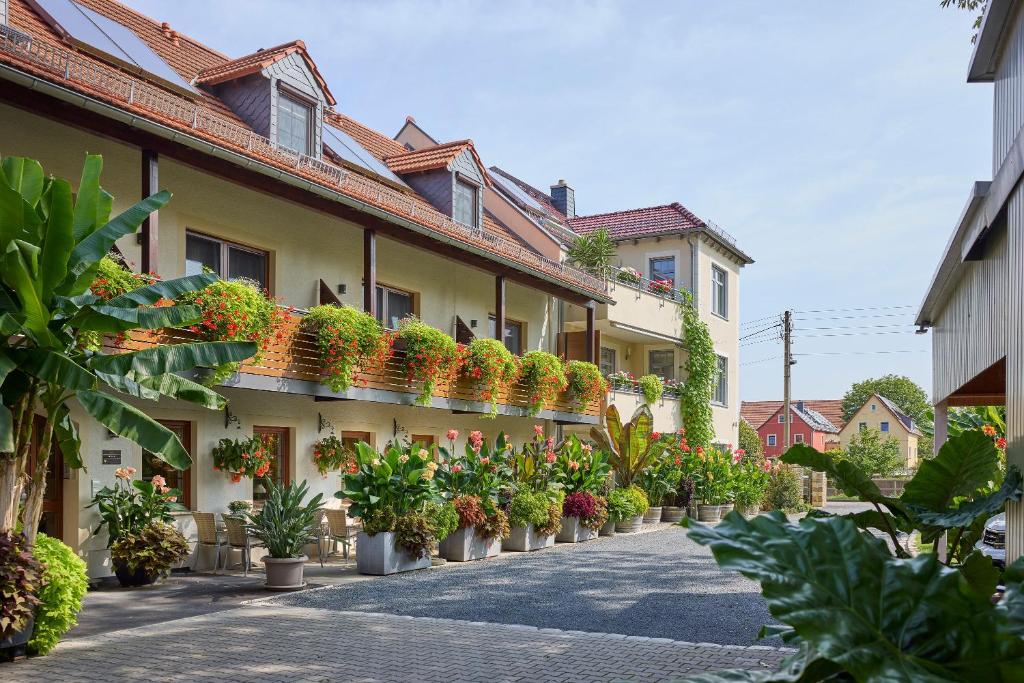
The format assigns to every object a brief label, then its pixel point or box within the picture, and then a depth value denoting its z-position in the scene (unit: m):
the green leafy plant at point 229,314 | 12.58
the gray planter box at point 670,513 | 25.12
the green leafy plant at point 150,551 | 12.49
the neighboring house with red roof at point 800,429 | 72.12
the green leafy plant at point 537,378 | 20.98
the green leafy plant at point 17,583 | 7.71
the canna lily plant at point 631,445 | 23.22
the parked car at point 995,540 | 10.91
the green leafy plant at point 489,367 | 18.83
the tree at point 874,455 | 51.77
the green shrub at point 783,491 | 29.66
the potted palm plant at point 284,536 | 12.27
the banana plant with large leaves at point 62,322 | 8.02
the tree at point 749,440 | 44.31
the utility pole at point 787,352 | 40.44
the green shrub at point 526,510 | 17.02
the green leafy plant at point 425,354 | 17.00
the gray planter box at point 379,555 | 13.86
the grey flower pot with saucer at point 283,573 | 12.24
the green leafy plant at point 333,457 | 17.05
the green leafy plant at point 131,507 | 12.73
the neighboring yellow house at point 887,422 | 78.19
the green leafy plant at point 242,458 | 15.00
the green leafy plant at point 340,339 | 14.92
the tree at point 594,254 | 26.20
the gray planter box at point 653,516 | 23.89
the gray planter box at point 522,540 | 17.41
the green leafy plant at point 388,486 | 14.16
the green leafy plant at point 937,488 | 5.42
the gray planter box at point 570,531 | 19.06
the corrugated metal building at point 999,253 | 6.11
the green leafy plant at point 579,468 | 19.39
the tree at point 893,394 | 87.44
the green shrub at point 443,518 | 14.69
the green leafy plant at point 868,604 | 2.69
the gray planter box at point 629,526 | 21.61
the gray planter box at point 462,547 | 15.59
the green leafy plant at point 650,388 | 27.55
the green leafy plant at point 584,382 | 22.91
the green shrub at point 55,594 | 8.23
